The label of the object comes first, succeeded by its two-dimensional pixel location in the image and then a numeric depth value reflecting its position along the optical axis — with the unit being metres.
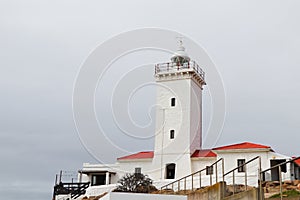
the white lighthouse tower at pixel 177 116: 28.05
